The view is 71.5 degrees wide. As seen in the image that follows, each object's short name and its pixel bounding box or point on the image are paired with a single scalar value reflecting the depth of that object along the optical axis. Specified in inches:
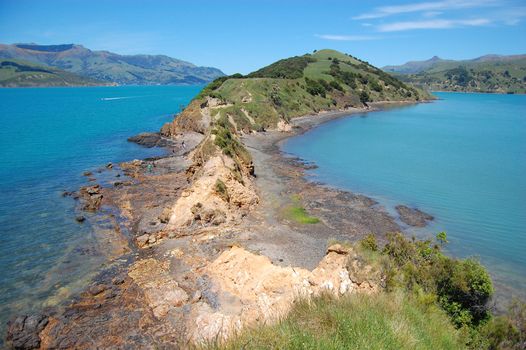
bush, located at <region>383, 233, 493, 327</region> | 536.4
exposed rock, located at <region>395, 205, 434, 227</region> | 1249.8
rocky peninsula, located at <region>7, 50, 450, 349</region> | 639.8
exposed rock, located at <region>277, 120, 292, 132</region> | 3149.6
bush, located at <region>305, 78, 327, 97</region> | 4468.5
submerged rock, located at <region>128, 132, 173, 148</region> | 2517.6
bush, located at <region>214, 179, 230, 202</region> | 1205.7
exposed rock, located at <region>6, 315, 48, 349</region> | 621.6
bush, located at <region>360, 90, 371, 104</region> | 5088.1
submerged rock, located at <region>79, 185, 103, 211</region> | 1307.8
